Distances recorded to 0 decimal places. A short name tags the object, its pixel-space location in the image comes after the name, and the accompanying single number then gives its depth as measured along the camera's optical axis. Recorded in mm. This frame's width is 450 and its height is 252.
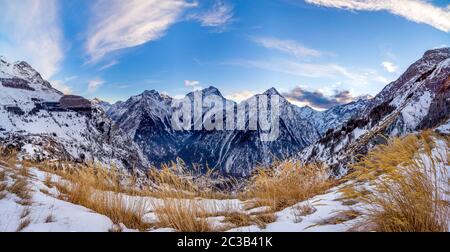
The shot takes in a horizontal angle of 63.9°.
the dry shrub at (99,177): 7152
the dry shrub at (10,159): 8905
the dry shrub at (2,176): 6495
